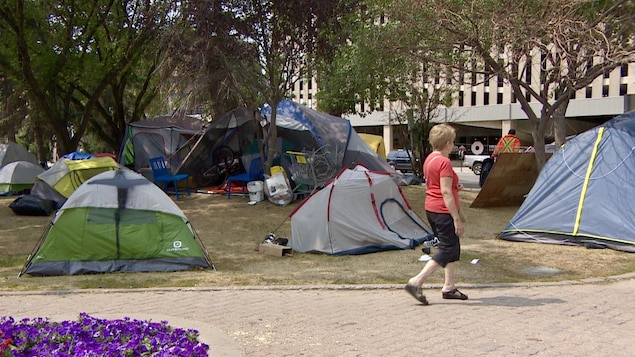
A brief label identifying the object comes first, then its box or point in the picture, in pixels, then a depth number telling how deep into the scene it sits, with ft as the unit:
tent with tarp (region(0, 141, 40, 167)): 71.97
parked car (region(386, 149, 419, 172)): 99.66
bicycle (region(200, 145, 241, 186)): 55.77
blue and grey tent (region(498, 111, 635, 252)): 28.12
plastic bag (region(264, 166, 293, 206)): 44.75
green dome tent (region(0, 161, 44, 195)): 59.93
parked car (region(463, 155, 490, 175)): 104.60
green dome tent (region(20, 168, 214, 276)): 24.68
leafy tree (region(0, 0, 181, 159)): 52.42
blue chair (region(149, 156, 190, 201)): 49.96
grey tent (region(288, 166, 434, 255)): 28.50
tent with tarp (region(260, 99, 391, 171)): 50.44
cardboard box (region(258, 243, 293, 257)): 28.04
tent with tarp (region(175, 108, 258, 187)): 52.90
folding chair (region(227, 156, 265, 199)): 49.52
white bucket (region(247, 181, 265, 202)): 45.69
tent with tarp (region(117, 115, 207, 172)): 59.16
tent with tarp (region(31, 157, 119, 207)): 45.42
